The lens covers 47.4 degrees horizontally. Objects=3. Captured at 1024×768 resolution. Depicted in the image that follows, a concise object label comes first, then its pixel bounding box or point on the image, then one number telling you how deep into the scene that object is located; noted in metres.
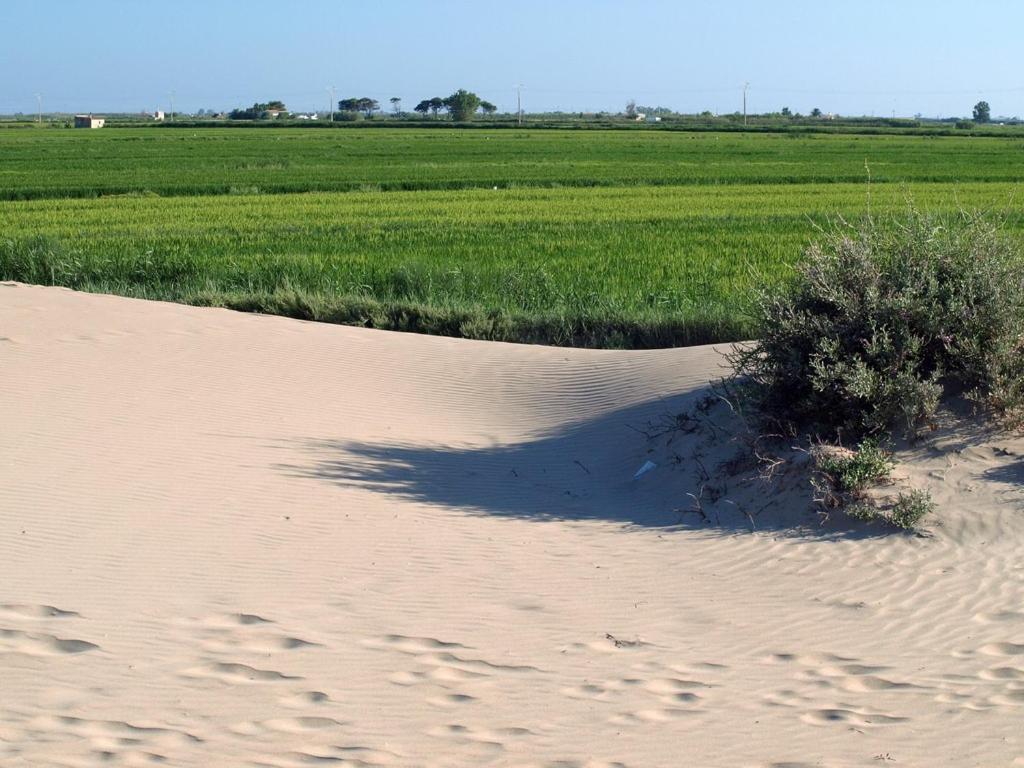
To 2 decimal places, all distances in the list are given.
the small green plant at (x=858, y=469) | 6.95
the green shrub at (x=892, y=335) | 7.43
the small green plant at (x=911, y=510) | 6.62
